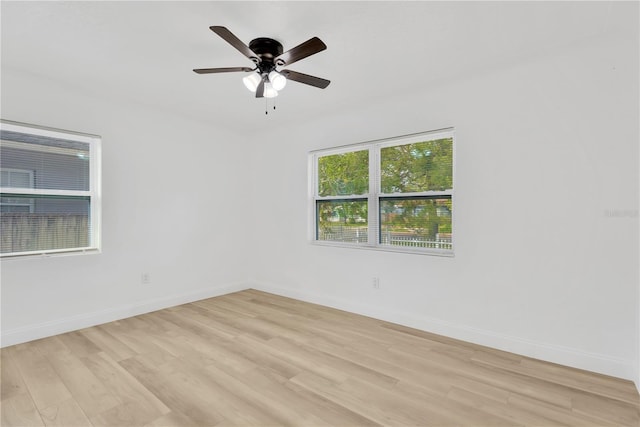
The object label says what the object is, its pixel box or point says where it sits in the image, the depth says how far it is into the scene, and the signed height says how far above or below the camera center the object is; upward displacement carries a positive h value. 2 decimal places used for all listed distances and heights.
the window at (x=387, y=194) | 3.25 +0.22
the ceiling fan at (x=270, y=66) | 2.18 +1.09
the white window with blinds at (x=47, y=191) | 2.95 +0.21
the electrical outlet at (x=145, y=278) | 3.82 -0.81
